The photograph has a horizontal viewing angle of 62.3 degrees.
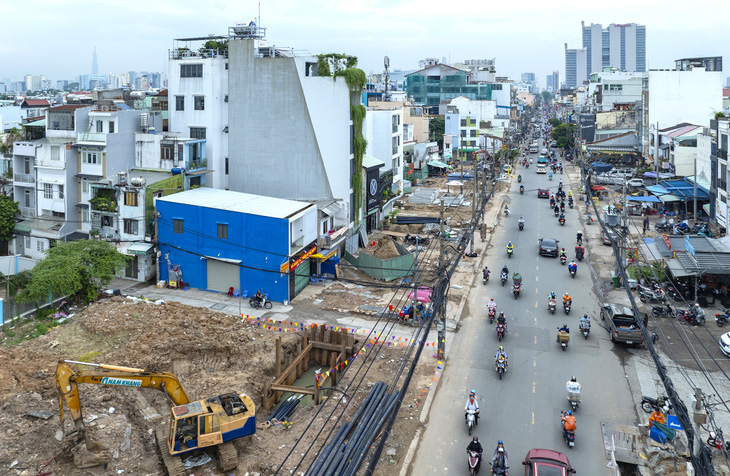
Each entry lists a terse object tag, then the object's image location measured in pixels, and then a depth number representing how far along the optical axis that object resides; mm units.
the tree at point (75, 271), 31219
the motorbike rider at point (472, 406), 21406
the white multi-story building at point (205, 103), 43438
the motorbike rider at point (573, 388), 22688
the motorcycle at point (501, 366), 25469
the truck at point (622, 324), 28141
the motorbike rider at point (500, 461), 18031
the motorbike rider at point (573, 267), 40344
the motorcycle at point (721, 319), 30719
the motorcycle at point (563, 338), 28386
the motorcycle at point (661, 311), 32156
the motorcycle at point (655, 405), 21928
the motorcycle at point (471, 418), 21109
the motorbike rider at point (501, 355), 25734
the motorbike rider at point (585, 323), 29906
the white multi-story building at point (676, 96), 90812
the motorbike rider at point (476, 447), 18641
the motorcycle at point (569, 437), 20156
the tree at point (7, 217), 42031
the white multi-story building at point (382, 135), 64188
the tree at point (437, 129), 107125
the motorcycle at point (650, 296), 33912
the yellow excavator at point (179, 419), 18891
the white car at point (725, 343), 27019
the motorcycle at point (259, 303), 34250
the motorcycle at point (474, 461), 18484
